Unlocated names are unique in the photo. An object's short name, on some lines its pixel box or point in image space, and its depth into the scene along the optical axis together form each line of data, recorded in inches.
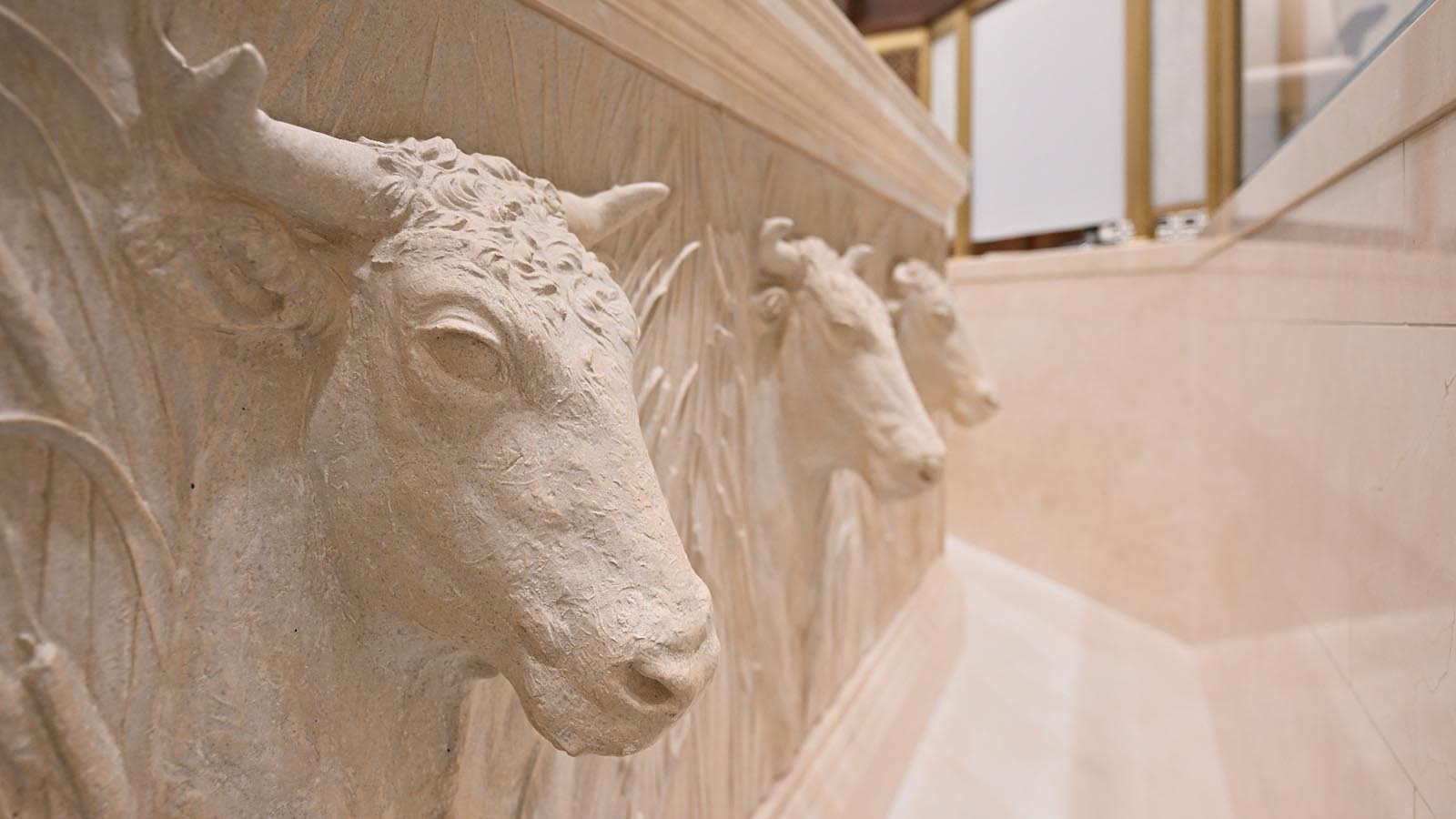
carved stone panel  18.2
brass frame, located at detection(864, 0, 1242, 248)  136.9
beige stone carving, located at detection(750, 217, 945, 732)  52.4
